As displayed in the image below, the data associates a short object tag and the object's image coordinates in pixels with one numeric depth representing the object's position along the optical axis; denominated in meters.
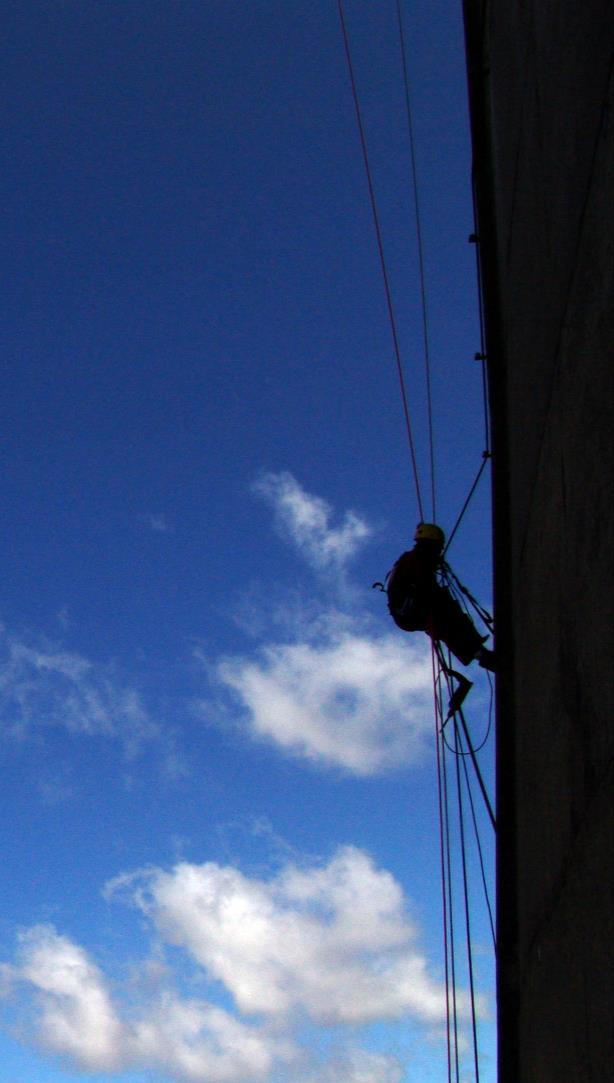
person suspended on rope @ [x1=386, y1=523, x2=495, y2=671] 8.09
